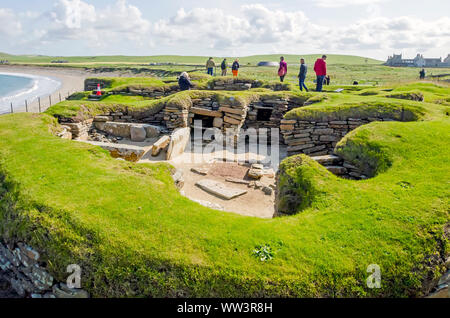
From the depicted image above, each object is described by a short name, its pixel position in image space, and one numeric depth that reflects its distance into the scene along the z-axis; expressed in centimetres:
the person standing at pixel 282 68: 2099
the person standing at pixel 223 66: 2569
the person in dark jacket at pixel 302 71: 1808
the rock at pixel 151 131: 1368
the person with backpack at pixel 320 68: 1703
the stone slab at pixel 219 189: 912
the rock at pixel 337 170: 824
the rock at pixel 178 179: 846
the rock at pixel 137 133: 1333
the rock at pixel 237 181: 1033
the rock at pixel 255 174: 1077
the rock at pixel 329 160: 852
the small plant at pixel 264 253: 456
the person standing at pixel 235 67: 2333
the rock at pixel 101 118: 1380
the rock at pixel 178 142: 1195
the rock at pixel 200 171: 1091
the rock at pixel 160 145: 1162
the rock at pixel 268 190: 957
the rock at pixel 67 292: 466
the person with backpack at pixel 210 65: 2547
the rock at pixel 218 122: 1491
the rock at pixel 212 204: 800
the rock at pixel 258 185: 999
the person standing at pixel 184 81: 1766
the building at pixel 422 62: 9631
